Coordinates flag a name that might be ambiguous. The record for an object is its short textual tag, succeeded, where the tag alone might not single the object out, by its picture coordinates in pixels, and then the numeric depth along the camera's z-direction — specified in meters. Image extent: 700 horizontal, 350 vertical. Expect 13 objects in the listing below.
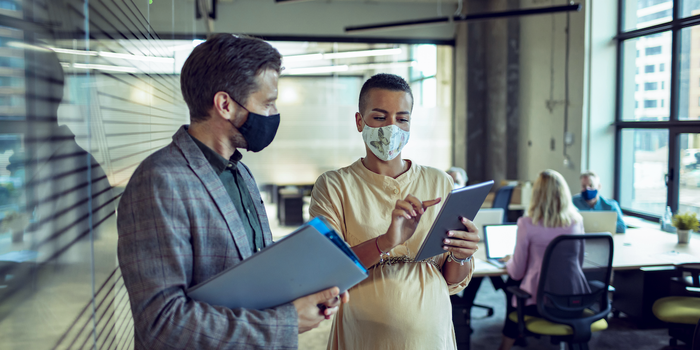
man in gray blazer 0.88
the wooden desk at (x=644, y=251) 3.31
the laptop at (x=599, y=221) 3.92
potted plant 3.89
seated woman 3.03
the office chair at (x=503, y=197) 5.37
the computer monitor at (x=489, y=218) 3.79
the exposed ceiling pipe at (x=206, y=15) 3.91
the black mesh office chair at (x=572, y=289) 2.80
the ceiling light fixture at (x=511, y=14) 4.61
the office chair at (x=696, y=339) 2.07
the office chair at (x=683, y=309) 3.18
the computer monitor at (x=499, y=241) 3.43
